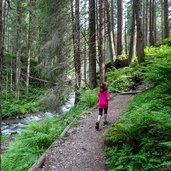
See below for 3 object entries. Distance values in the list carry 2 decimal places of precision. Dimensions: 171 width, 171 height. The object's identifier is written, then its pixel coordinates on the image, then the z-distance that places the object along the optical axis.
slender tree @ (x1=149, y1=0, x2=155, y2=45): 23.92
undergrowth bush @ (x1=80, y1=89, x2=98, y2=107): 12.83
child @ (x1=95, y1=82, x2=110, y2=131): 9.04
